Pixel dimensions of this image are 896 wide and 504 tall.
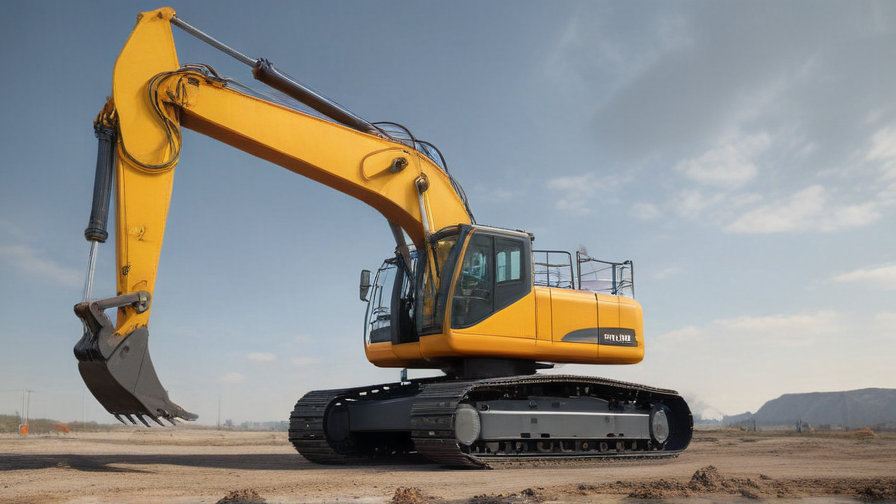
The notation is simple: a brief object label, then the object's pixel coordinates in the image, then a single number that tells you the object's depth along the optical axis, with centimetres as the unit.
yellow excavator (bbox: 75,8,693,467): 940
